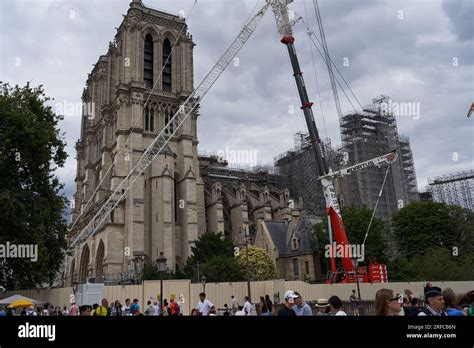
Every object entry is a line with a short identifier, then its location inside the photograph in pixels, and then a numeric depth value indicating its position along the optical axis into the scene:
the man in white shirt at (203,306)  12.98
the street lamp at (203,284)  23.97
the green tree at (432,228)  45.53
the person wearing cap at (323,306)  8.69
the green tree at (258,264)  38.62
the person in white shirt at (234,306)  20.18
